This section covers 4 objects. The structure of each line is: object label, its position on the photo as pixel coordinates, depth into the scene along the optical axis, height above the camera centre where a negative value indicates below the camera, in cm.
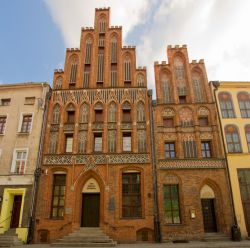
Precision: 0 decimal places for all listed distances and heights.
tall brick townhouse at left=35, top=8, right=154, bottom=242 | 1555 +461
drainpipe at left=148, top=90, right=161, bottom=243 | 1483 +203
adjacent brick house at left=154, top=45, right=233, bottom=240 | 1548 +389
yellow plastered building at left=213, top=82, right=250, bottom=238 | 1566 +529
